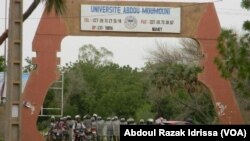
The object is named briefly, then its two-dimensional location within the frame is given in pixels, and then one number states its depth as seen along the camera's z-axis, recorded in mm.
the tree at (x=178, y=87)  44062
